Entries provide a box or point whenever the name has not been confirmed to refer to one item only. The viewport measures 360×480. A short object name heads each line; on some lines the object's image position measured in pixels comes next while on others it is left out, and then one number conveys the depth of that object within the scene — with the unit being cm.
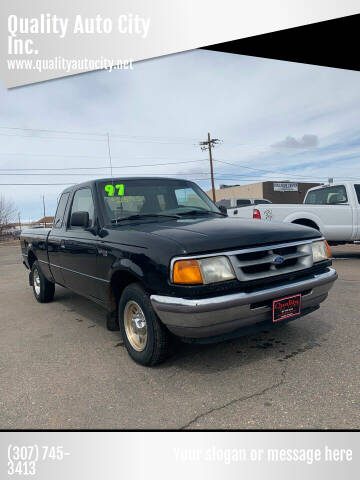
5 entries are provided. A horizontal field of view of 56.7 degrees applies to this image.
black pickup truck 247
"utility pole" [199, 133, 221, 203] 3364
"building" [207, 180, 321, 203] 4369
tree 5903
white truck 810
